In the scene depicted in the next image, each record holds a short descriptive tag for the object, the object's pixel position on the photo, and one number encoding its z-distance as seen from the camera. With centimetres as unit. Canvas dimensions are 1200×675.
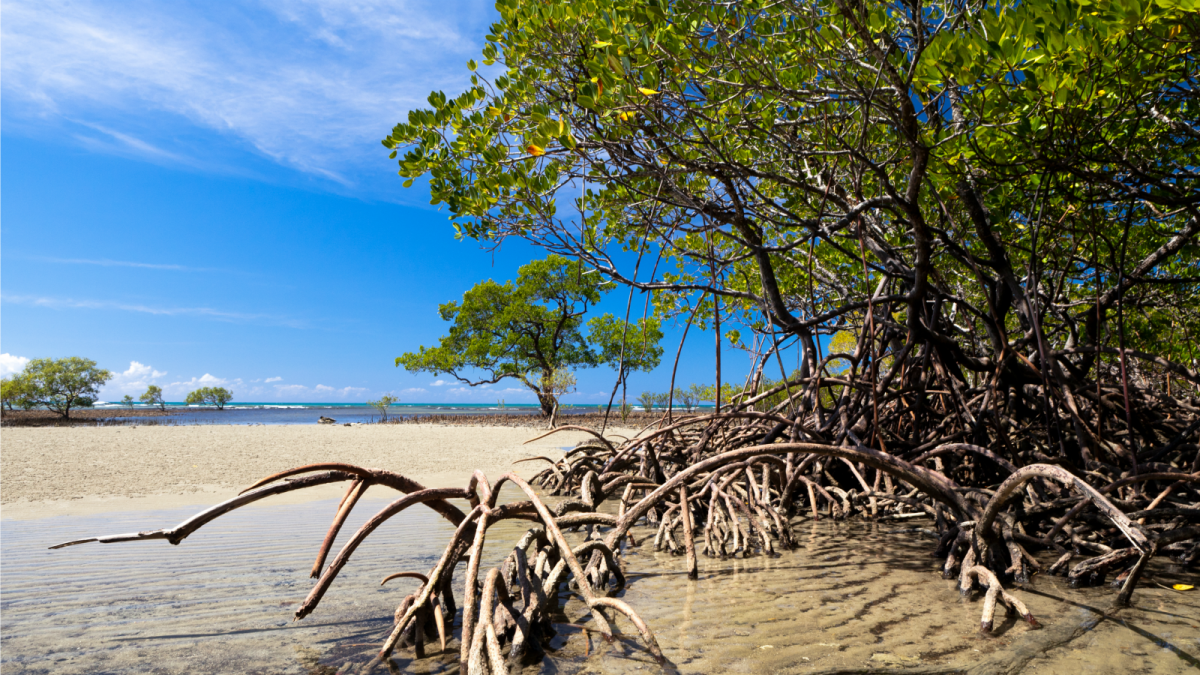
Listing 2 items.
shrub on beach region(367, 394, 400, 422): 3841
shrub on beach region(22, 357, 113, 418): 3622
